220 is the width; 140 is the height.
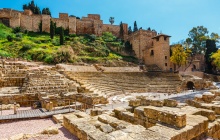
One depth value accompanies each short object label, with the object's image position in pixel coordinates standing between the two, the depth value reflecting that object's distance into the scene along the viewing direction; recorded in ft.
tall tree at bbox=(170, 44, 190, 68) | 118.01
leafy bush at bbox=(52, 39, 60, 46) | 133.06
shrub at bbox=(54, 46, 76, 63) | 98.94
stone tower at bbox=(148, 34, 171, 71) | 128.16
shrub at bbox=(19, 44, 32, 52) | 115.52
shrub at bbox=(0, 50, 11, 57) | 98.77
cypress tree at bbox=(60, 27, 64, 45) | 133.49
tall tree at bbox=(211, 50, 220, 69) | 112.06
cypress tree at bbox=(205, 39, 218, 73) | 129.74
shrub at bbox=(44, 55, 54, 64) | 97.76
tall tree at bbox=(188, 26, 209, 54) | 155.53
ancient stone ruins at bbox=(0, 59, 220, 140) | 16.47
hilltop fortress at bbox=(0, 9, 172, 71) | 130.21
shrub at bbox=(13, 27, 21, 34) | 150.24
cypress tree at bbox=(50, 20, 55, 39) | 144.25
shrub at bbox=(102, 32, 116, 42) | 175.73
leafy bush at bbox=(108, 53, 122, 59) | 136.50
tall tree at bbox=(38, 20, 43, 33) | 164.14
